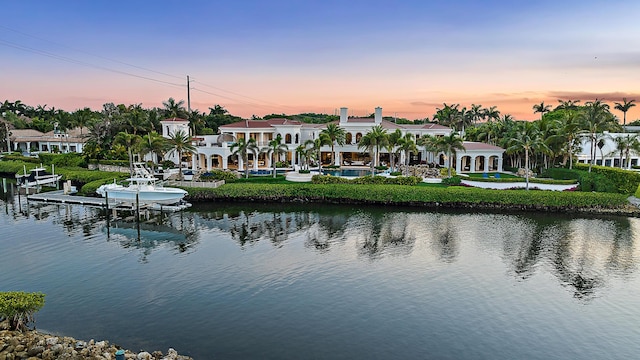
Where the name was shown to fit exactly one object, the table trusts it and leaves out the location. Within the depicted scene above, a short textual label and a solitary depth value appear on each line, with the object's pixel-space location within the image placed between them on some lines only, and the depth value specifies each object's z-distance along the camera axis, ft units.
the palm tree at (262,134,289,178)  181.28
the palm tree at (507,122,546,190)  151.53
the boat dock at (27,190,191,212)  131.34
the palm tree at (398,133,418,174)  181.37
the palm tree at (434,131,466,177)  168.66
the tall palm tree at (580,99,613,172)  162.71
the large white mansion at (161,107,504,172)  199.41
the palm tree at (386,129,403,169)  182.70
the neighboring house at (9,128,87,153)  278.99
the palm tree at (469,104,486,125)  265.95
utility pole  317.54
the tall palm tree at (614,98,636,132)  231.50
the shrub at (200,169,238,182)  160.35
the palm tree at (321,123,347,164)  195.31
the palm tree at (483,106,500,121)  272.31
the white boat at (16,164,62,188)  173.37
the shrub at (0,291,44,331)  58.18
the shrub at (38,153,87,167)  207.51
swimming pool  184.83
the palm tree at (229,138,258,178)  173.68
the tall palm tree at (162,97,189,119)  247.91
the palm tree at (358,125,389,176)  174.19
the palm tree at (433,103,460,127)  265.54
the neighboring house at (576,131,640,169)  187.32
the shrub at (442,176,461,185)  157.79
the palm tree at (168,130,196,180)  162.82
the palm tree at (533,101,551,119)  258.37
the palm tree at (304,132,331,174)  188.44
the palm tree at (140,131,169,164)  168.15
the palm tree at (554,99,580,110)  291.91
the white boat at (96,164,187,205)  131.85
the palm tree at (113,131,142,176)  168.20
